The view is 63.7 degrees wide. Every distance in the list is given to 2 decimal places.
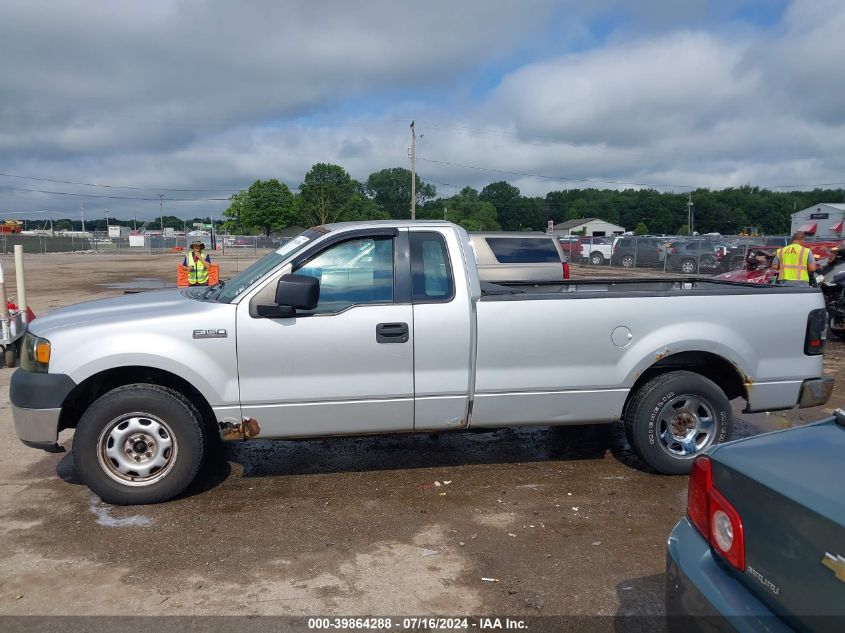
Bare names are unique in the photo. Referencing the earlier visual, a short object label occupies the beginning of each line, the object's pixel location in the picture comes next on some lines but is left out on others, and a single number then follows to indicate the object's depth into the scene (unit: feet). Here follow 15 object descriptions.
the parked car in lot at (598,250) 121.90
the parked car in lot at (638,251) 109.29
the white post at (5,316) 25.39
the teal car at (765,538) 6.07
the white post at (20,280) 27.20
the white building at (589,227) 322.34
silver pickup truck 14.49
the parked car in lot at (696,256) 93.76
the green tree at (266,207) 320.09
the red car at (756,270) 43.98
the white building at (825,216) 182.68
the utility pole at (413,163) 148.23
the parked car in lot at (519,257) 39.52
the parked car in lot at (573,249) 129.71
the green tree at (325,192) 293.84
